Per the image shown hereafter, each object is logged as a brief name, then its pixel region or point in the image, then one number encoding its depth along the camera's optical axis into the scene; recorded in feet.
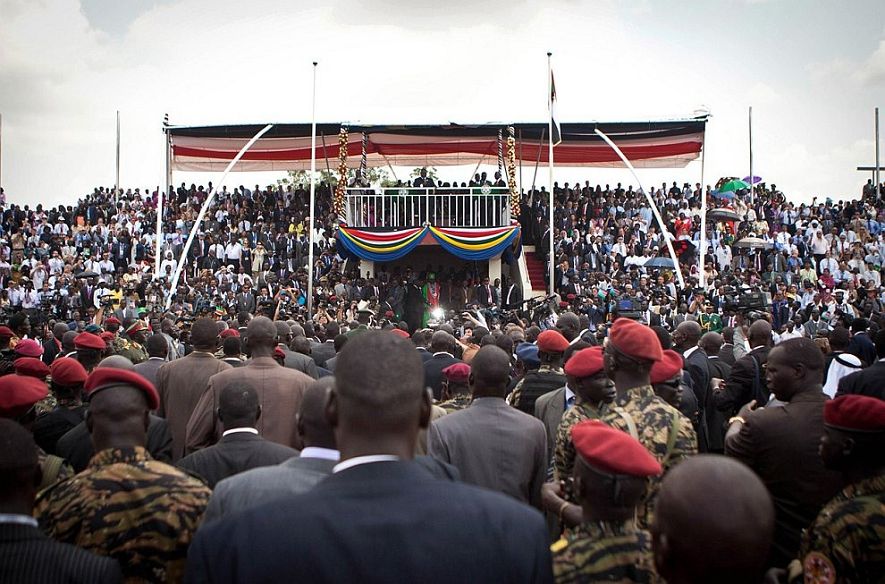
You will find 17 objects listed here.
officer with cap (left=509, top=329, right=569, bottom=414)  19.80
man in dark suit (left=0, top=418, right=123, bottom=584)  7.75
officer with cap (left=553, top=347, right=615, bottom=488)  14.35
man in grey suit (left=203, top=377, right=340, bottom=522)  9.67
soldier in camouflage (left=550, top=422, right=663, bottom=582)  8.54
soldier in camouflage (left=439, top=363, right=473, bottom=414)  18.49
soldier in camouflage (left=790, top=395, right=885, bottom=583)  8.87
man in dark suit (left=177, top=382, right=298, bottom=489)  12.58
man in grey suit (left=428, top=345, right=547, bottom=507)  14.51
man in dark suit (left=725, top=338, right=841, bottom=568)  12.36
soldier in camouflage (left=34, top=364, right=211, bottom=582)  9.21
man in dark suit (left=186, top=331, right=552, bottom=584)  6.06
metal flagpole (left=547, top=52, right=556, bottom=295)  69.35
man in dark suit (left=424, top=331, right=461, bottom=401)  23.31
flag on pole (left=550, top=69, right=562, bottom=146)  70.54
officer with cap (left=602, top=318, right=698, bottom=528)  11.85
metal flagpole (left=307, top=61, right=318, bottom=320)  68.95
